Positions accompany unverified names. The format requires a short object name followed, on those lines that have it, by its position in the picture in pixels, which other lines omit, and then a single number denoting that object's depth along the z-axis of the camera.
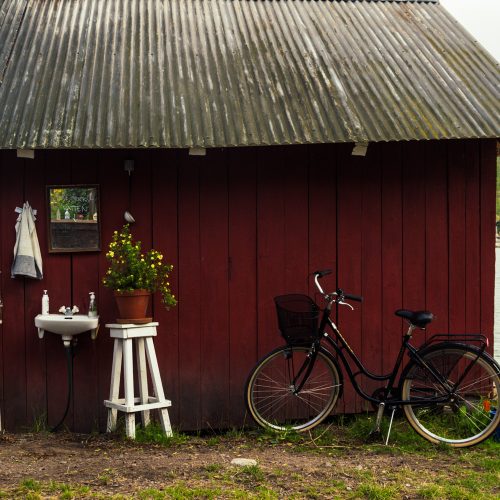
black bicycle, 6.45
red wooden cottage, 6.92
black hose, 6.98
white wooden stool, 6.70
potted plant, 6.77
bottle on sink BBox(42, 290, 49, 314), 6.96
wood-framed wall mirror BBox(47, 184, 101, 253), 7.05
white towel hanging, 6.87
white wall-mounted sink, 6.74
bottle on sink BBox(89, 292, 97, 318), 7.00
